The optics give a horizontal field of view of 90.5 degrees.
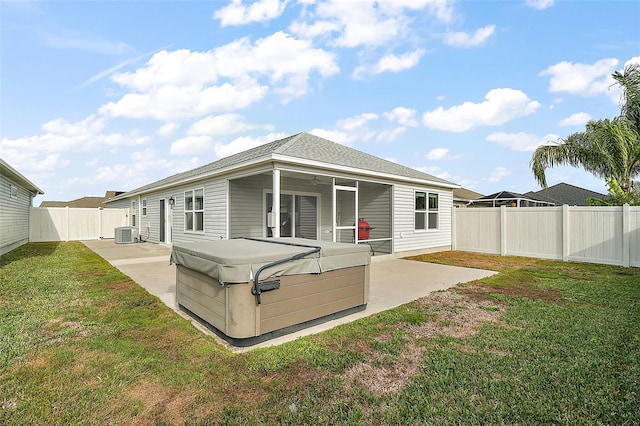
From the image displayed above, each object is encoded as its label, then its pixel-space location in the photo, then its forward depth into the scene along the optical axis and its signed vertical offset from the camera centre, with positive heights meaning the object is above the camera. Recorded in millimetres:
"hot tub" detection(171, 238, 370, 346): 3203 -813
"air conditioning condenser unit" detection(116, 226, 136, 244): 15109 -967
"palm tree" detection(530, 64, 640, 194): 10648 +2462
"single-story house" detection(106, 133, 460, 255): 8586 +487
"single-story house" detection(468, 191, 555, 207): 18016 +814
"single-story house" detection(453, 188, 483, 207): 24553 +1847
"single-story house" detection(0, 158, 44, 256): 10394 +345
